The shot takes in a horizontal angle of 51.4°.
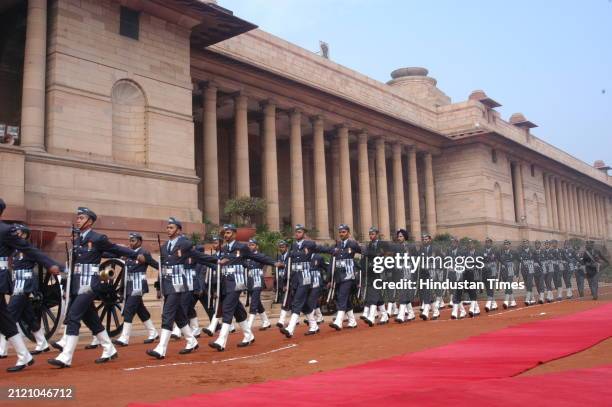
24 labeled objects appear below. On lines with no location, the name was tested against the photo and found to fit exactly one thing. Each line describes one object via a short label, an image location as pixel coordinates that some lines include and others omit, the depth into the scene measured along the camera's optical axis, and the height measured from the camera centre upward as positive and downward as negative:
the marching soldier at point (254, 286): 13.02 -0.07
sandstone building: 20.25 +7.27
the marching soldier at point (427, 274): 15.70 +0.06
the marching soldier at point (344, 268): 13.02 +0.23
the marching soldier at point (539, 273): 20.25 -0.02
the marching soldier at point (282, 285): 13.27 -0.08
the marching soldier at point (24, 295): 9.53 -0.06
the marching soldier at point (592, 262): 20.78 +0.27
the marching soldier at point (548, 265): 20.62 +0.23
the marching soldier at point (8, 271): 8.20 +0.26
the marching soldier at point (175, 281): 9.55 +0.07
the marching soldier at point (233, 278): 10.47 +0.09
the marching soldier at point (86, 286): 8.53 +0.03
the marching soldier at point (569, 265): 21.72 +0.22
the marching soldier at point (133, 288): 10.63 -0.03
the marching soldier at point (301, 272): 12.18 +0.17
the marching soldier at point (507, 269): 19.19 +0.14
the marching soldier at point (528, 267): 20.00 +0.18
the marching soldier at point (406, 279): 15.01 -0.05
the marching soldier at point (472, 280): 16.72 -0.14
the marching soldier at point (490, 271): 18.09 +0.09
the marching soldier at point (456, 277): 16.11 -0.04
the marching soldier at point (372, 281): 14.32 -0.08
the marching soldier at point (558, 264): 21.00 +0.25
